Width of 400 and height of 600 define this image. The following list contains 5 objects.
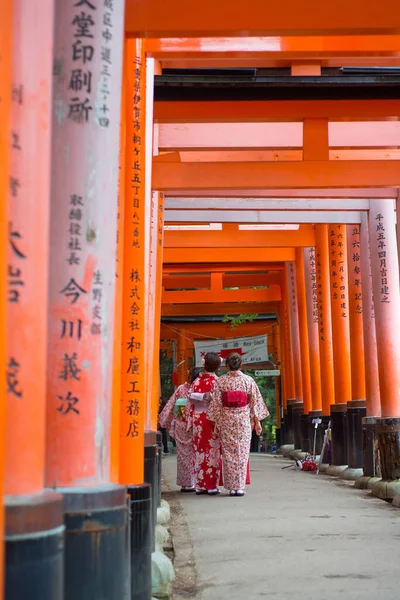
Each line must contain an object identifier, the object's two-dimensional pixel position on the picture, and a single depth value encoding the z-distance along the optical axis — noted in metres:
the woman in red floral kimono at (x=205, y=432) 10.51
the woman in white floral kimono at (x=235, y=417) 10.13
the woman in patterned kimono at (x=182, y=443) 11.09
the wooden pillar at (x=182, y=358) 25.91
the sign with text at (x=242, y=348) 24.81
